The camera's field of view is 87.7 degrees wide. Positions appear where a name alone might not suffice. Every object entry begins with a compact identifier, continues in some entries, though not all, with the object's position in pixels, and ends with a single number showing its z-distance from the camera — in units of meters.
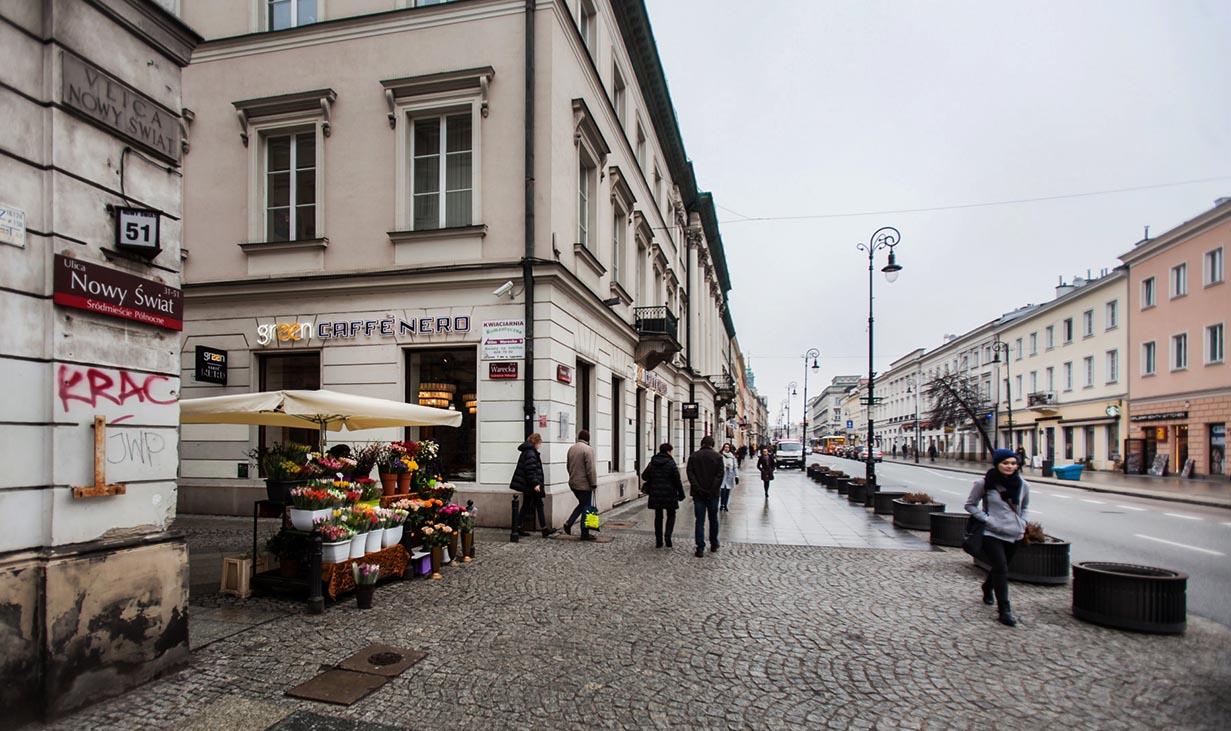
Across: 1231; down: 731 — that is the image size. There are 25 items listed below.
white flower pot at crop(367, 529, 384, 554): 7.38
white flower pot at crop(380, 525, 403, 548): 7.67
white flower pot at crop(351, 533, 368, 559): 7.08
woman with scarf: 6.86
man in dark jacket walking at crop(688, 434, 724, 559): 10.38
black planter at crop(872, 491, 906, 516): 15.88
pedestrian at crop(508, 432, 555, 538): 11.16
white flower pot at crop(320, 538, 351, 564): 6.77
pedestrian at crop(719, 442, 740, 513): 16.19
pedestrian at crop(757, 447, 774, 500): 20.58
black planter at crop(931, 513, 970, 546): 10.96
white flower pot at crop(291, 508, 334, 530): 6.85
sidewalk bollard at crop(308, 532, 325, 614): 6.54
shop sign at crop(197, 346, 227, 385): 13.47
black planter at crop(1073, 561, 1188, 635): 6.21
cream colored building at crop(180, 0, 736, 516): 12.59
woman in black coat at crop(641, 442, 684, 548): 10.67
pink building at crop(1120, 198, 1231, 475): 30.30
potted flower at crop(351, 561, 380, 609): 6.74
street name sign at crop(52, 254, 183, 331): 4.46
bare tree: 50.60
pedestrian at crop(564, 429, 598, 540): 11.45
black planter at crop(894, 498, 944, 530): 13.18
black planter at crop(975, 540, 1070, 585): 8.25
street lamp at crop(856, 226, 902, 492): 20.77
